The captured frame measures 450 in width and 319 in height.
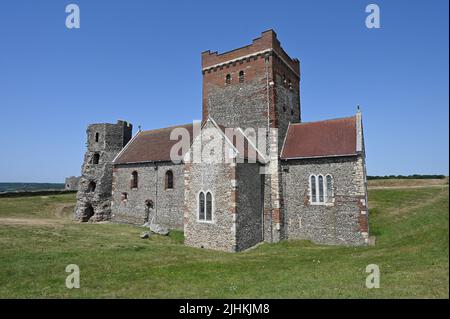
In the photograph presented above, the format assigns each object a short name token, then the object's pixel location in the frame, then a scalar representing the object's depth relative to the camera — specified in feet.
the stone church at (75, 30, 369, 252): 61.16
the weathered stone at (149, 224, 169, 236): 74.95
